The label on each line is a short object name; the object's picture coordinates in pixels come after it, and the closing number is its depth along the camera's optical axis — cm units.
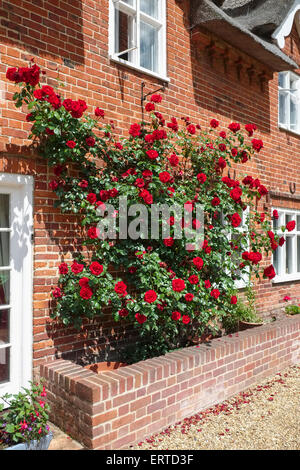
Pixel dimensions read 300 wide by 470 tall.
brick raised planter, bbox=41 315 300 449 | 340
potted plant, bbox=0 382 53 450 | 320
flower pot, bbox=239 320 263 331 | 615
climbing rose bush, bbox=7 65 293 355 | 406
